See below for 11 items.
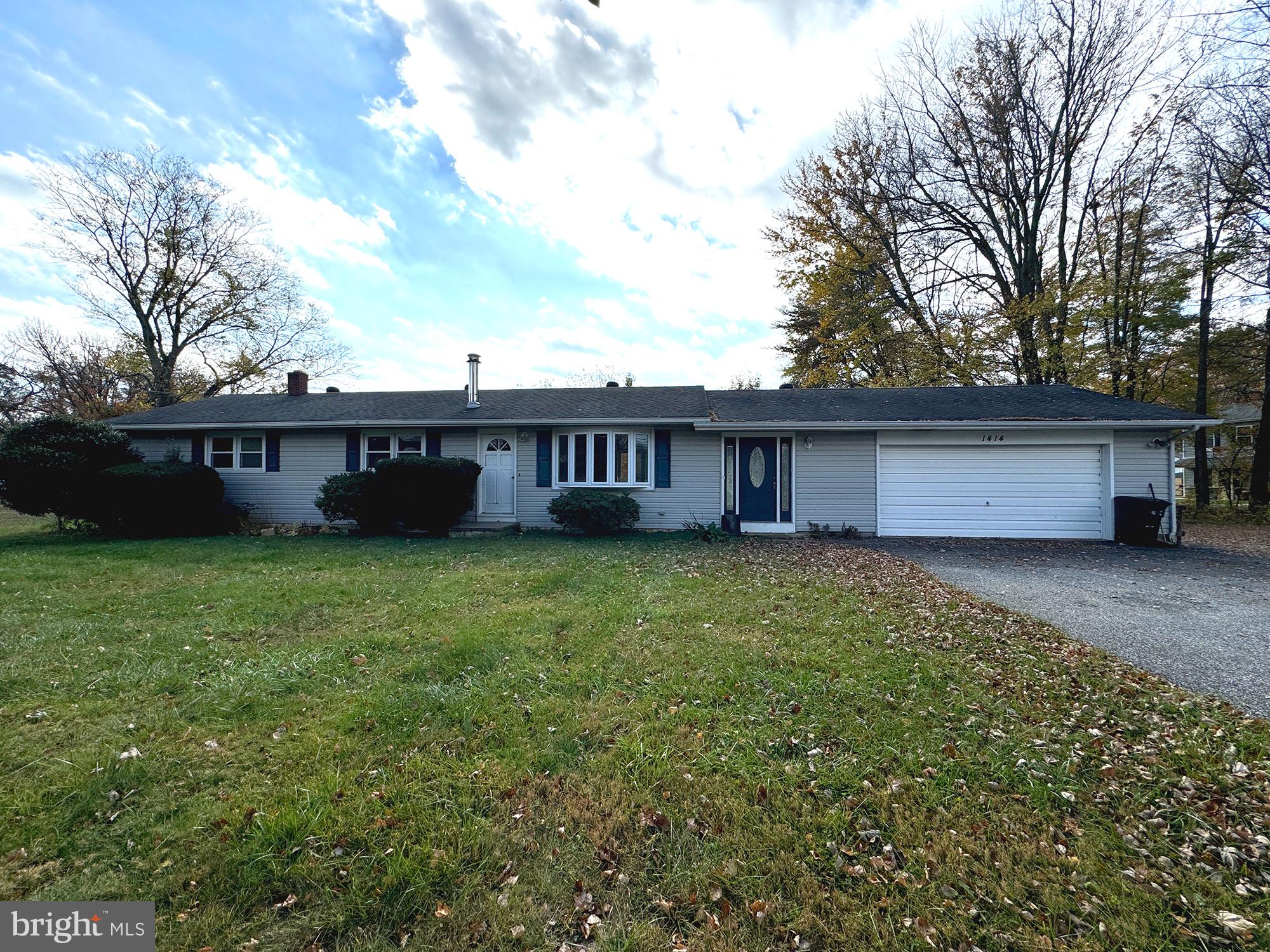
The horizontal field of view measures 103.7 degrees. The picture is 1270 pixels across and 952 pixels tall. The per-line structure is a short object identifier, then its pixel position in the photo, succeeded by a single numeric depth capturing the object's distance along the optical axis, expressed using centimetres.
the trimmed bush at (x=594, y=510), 1149
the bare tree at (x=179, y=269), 1964
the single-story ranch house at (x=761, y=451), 1124
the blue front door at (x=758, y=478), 1219
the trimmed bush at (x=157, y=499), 1118
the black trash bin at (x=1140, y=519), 1027
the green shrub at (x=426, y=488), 1144
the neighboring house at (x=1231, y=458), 1959
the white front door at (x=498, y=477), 1288
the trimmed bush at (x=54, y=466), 1076
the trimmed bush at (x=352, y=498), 1162
